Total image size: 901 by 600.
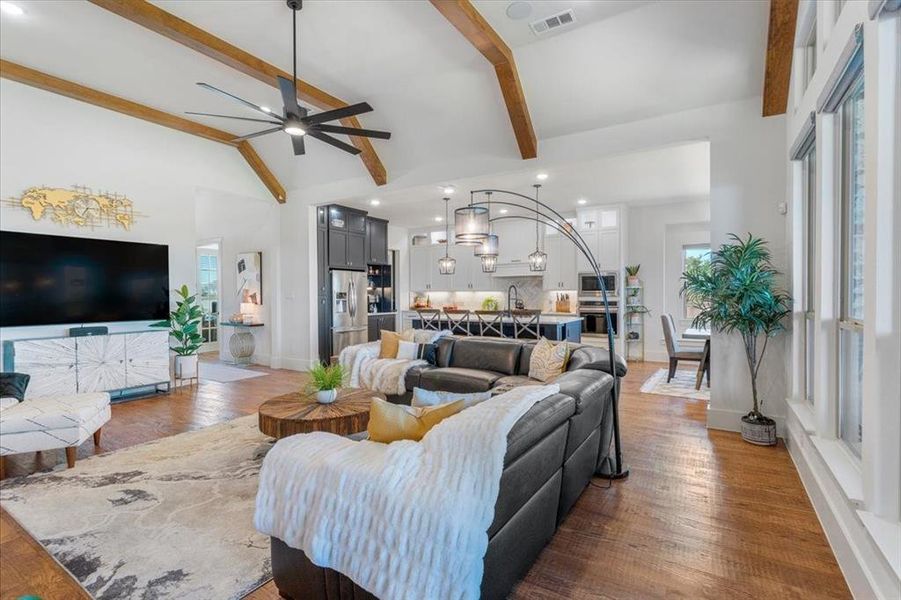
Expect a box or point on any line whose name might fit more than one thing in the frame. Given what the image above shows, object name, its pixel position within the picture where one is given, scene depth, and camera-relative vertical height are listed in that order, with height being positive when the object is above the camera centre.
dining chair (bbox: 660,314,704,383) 5.72 -0.81
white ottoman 2.91 -0.90
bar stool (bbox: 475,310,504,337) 6.39 -0.44
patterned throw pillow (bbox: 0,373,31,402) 3.47 -0.74
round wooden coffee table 2.82 -0.82
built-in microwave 7.83 +0.16
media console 4.43 -0.75
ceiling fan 3.49 +1.56
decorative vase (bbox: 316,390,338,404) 3.18 -0.76
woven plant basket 3.60 -1.19
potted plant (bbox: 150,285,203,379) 5.82 -0.49
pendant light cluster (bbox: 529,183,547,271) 7.26 +0.56
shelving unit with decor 7.91 -0.56
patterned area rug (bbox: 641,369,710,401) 5.30 -1.27
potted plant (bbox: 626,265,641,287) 7.87 +0.30
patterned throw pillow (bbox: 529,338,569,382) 3.83 -0.62
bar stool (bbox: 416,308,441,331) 7.05 -0.46
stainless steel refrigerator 7.60 -0.28
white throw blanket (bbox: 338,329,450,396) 4.46 -0.79
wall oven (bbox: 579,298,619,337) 7.95 -0.45
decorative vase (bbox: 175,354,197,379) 5.92 -0.99
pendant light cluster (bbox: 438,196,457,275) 8.21 +0.55
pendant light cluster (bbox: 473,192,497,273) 6.02 +0.65
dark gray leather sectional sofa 1.56 -0.89
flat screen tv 4.50 +0.19
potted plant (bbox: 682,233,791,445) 3.57 -0.07
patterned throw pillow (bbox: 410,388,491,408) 1.93 -0.48
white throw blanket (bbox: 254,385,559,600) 1.31 -0.70
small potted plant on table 3.19 -0.66
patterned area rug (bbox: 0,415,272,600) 1.92 -1.26
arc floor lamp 4.70 +0.76
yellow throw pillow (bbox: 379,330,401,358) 4.95 -0.60
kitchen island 5.97 -0.51
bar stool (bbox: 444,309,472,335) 6.82 -0.49
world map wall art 4.73 +1.06
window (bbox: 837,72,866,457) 2.23 +0.13
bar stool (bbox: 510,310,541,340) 5.92 -0.44
